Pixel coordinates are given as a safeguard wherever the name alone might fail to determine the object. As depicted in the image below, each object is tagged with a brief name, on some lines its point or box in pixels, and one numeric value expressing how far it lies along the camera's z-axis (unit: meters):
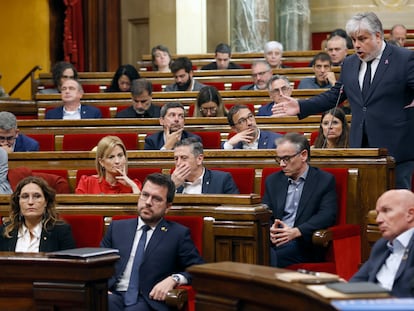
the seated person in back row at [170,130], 12.95
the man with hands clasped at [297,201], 9.90
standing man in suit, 10.15
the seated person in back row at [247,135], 12.50
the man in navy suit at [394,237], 7.11
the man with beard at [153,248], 8.74
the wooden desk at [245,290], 6.07
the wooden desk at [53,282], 7.58
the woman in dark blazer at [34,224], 9.22
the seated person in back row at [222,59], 19.86
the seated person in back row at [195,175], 10.49
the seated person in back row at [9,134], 12.74
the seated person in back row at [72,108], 15.97
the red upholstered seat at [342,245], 9.72
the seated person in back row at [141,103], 15.32
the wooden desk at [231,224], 8.64
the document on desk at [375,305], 4.92
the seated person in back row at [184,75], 17.41
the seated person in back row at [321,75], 16.45
